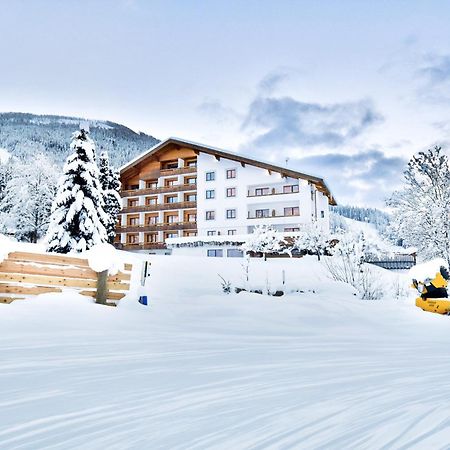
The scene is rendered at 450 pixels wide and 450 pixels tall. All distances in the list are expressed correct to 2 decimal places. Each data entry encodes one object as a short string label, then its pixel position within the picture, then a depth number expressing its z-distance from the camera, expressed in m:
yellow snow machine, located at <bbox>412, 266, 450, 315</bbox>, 10.48
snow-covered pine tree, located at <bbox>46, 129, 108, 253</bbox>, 22.12
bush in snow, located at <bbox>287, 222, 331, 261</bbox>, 28.58
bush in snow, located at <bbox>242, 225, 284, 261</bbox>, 30.09
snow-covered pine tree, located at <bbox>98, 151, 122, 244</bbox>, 38.59
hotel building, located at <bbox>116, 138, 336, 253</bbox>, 36.09
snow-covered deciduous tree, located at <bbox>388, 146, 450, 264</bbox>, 20.91
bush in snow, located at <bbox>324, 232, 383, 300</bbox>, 13.68
